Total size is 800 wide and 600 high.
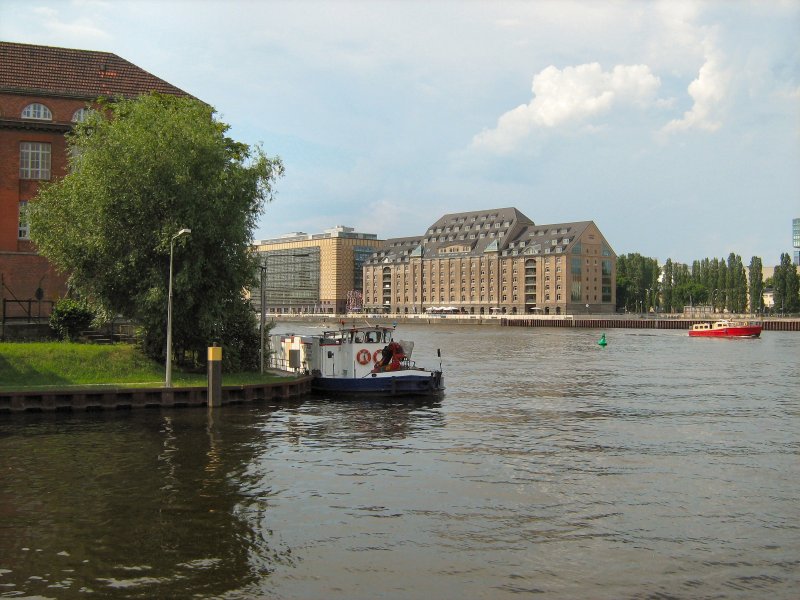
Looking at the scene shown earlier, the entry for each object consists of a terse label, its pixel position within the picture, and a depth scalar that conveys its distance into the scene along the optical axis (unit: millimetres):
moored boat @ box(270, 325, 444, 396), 48812
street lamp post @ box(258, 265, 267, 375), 50416
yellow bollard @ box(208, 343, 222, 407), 41188
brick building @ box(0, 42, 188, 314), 61406
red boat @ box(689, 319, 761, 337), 135625
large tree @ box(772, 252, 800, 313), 192000
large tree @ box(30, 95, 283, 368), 45188
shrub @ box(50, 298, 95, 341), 51469
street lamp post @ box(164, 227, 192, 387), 41094
